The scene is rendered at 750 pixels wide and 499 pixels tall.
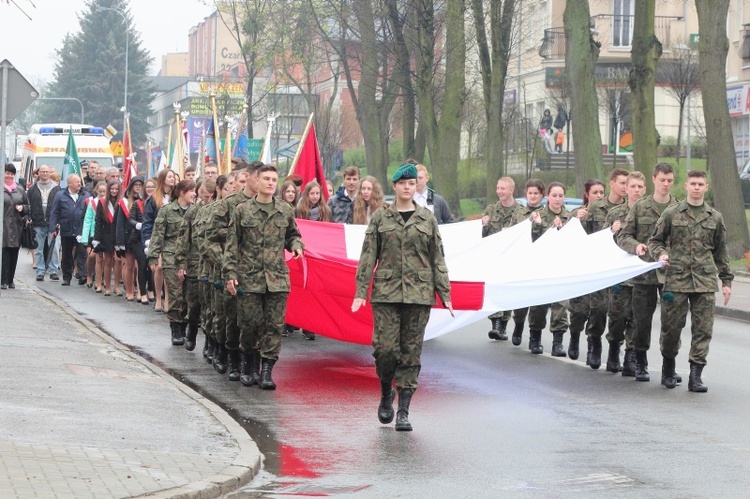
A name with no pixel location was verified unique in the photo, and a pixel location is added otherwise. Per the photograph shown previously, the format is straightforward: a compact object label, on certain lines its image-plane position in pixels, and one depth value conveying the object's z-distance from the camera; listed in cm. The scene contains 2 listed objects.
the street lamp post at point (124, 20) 10029
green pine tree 10669
